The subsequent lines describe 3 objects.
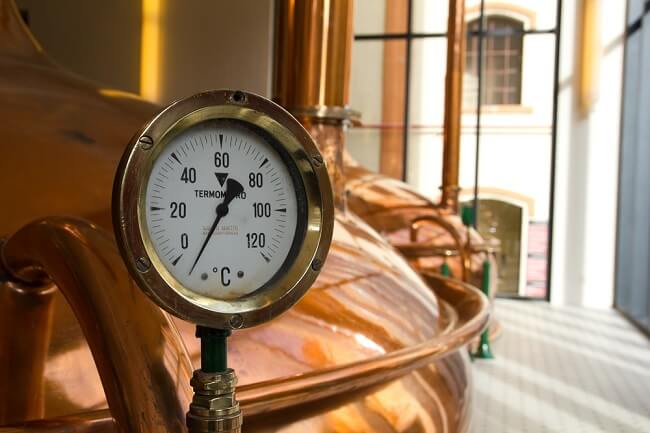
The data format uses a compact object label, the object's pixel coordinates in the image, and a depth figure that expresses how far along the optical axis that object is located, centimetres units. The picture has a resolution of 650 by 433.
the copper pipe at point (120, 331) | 41
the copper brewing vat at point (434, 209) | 272
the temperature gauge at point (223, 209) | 39
